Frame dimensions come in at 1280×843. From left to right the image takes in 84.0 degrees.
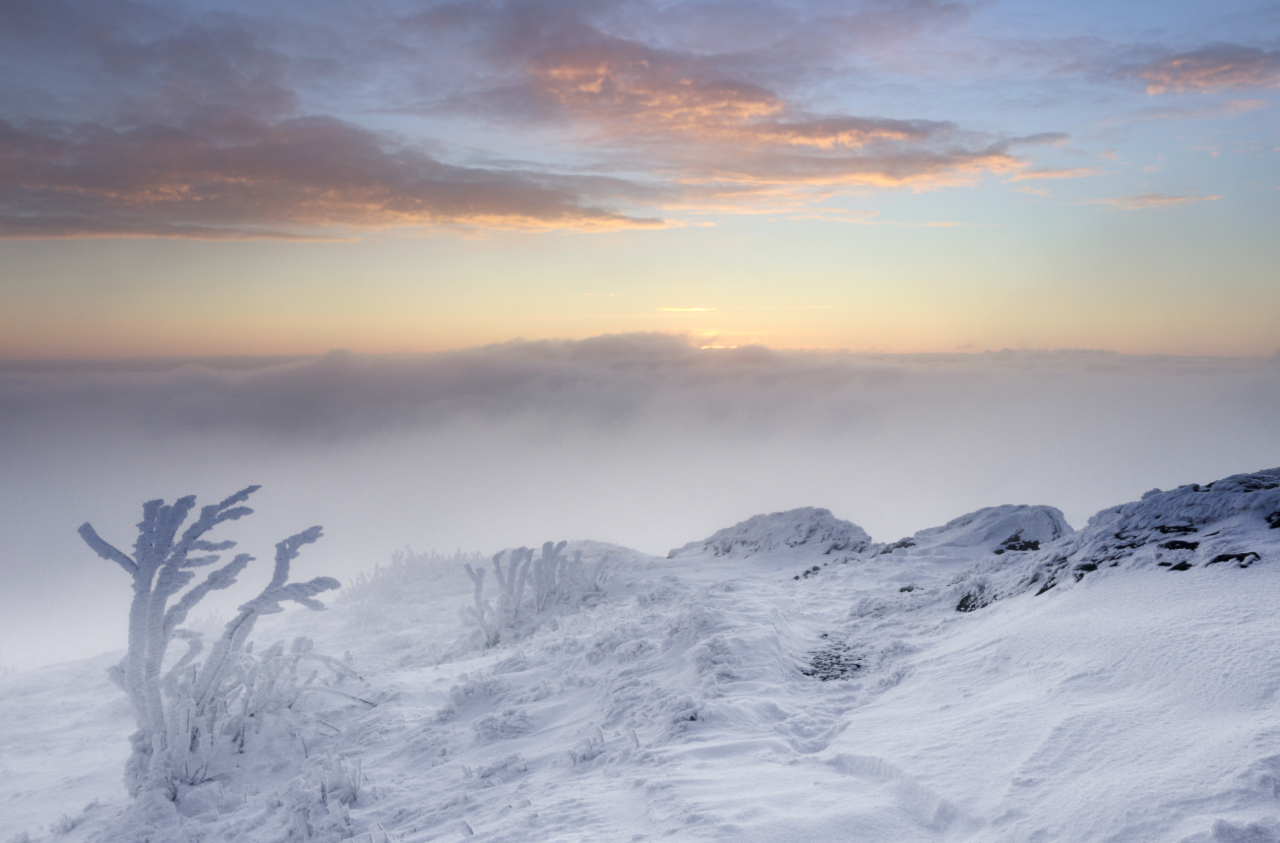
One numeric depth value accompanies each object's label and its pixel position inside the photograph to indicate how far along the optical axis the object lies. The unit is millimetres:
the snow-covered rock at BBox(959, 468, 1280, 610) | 4949
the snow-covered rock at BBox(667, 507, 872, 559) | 13188
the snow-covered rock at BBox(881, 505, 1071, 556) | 11055
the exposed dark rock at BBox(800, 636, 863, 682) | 5770
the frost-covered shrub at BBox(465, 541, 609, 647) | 10078
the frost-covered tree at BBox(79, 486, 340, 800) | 5414
